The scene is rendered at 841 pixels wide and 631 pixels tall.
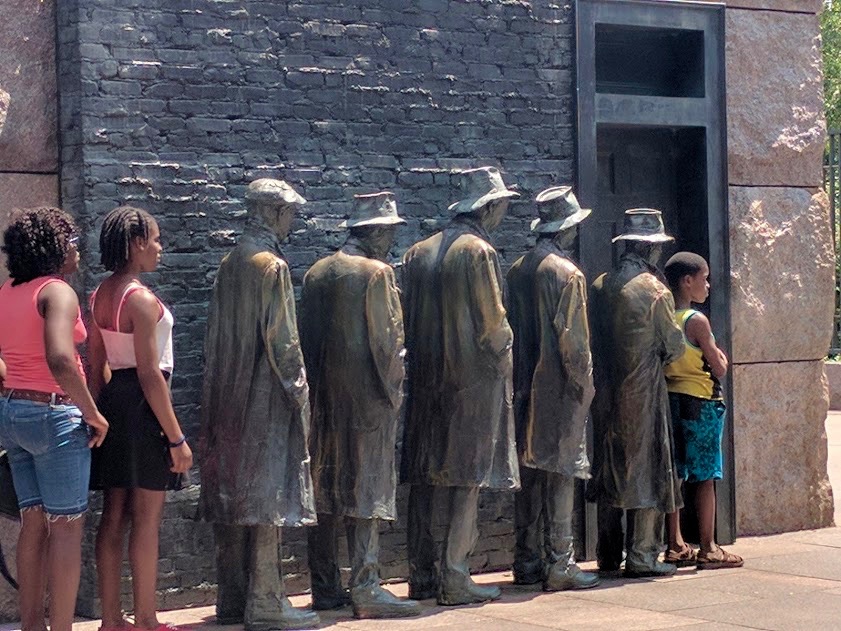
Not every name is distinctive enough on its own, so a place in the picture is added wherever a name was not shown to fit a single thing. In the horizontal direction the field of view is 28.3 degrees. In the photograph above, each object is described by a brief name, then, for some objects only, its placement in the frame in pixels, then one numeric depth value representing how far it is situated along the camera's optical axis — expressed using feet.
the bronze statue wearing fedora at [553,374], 28.07
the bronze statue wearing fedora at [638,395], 29.30
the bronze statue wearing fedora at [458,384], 26.89
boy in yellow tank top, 30.40
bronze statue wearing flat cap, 24.98
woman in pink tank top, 22.04
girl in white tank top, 23.53
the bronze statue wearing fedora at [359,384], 25.96
